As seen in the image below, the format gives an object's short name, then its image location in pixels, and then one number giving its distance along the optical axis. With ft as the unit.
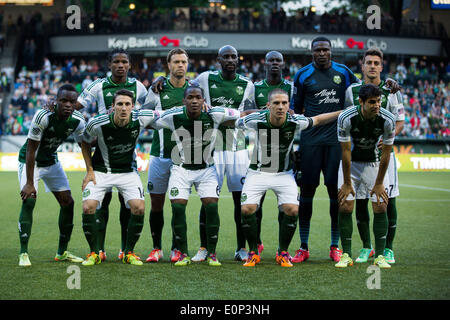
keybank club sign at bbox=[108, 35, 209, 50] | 121.70
